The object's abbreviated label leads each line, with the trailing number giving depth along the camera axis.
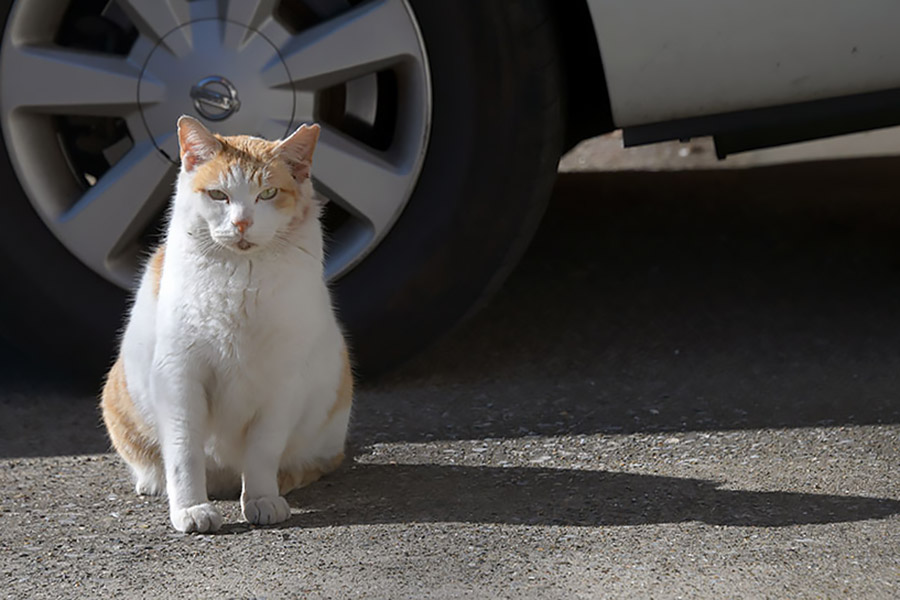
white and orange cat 4.58
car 5.59
